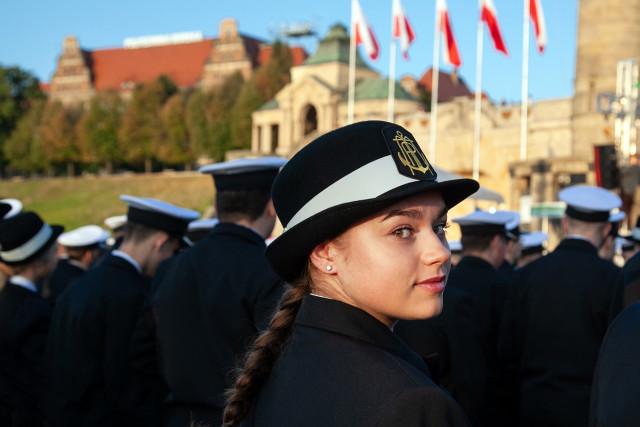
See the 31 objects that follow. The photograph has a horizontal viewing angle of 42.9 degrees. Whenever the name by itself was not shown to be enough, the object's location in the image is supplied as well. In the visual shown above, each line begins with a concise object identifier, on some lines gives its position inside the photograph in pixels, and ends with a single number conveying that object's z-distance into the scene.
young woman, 1.96
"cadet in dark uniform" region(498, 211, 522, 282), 8.12
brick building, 91.75
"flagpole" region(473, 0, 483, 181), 33.25
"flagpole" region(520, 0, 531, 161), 30.01
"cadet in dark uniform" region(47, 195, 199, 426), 5.00
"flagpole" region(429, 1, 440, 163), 33.10
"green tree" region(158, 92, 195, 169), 72.12
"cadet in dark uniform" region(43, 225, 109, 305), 9.12
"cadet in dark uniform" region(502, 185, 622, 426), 4.95
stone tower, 23.11
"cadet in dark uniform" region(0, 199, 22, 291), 5.65
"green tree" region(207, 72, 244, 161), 67.50
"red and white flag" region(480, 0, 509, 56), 30.42
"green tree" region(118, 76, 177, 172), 73.81
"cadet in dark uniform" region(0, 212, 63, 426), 5.03
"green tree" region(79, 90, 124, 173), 75.50
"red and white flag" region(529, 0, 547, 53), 29.55
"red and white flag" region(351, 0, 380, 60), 35.97
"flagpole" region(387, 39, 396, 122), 36.34
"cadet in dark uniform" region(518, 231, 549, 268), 10.38
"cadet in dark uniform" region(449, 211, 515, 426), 5.71
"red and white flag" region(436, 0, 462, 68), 32.56
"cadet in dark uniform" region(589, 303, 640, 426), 2.14
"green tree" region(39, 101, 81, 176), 78.19
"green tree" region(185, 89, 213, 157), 68.81
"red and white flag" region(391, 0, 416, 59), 34.34
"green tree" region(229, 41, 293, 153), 66.56
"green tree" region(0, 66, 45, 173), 86.81
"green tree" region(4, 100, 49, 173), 79.94
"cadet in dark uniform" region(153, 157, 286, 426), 4.14
